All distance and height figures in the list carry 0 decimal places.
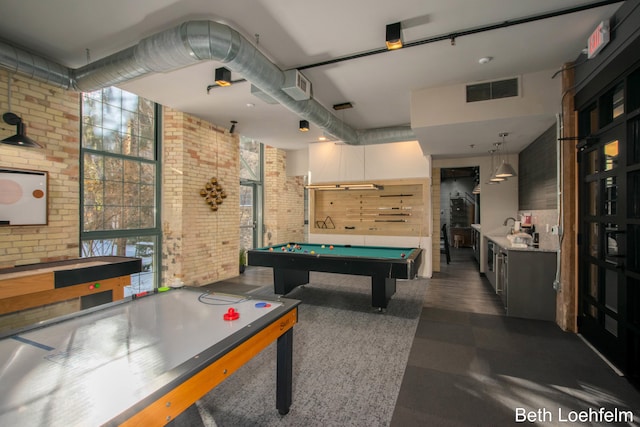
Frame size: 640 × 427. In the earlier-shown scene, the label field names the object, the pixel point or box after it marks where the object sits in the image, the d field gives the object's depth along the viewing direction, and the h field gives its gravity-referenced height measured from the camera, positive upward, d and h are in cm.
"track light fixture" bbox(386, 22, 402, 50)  275 +165
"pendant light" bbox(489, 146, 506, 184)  536 +126
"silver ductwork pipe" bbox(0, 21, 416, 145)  262 +152
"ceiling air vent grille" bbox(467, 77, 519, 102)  382 +161
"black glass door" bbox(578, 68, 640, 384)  245 -10
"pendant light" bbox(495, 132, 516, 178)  477 +70
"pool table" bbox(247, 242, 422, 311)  375 -65
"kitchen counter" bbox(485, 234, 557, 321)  384 -87
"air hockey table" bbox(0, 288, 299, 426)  101 -62
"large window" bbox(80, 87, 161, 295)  427 +54
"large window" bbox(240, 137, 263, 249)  765 +58
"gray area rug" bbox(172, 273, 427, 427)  207 -137
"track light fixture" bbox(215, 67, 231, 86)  366 +169
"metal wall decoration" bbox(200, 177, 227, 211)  563 +41
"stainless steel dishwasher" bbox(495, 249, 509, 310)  409 -87
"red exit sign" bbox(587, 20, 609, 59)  263 +157
